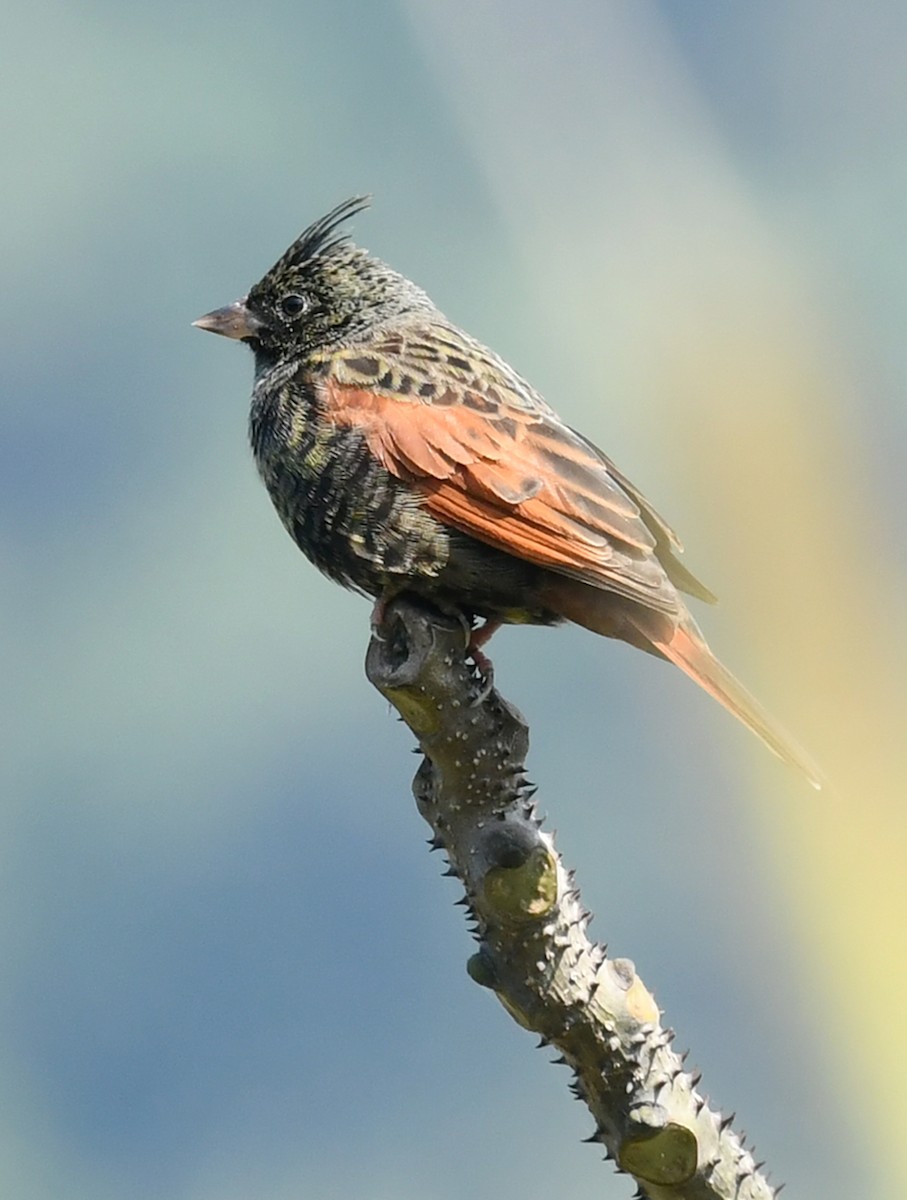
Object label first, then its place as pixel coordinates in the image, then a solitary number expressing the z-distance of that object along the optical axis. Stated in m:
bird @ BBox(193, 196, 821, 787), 7.96
